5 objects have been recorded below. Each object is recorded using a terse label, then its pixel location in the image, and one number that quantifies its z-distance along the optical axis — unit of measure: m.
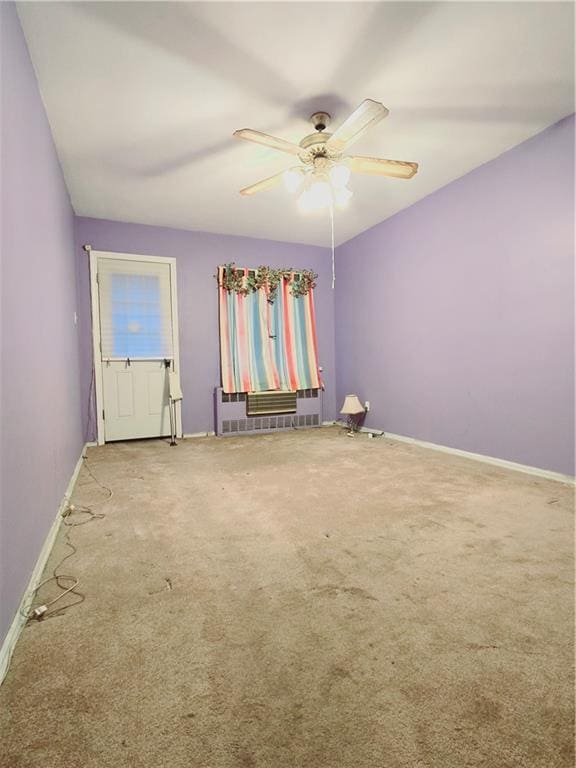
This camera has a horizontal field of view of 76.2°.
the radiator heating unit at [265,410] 4.89
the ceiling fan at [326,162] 2.16
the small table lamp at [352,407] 4.81
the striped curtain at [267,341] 4.93
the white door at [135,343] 4.43
